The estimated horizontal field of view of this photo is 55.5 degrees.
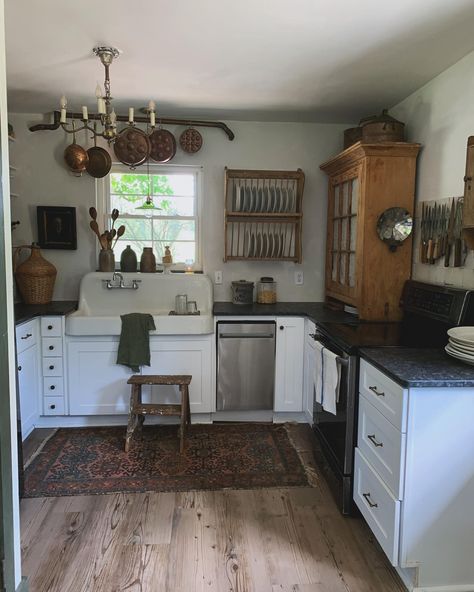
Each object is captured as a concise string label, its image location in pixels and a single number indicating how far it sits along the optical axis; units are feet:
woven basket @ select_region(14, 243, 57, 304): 11.15
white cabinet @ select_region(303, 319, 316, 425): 10.36
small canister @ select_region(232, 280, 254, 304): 11.82
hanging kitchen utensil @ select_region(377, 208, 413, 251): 9.52
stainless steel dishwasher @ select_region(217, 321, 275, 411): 10.70
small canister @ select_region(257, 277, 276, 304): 12.10
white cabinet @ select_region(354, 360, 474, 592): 5.55
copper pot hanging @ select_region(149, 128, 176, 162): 11.72
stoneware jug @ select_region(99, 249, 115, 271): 11.82
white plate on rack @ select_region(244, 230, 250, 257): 12.21
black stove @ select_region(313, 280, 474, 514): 7.30
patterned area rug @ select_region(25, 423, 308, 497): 8.34
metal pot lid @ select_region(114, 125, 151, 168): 10.91
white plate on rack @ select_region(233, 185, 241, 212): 11.78
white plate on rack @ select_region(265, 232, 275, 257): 12.07
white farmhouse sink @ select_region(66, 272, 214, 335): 11.74
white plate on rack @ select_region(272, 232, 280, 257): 12.09
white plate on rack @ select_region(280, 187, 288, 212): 11.88
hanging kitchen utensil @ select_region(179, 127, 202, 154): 11.87
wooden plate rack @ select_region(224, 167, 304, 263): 11.79
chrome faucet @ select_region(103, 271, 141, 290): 11.71
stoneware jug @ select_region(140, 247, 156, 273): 12.00
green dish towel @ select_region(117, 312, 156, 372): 10.42
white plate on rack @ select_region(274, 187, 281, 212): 11.84
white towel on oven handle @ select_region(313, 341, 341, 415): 7.70
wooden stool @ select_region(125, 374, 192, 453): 9.66
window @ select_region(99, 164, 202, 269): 12.28
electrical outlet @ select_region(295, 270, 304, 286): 12.68
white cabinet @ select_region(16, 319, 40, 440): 9.46
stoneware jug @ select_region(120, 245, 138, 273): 11.98
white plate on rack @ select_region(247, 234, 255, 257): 12.07
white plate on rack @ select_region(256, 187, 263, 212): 11.78
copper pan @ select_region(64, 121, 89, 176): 11.57
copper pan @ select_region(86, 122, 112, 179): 11.45
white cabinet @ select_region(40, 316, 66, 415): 10.44
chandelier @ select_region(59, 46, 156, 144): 7.30
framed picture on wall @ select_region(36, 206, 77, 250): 11.87
